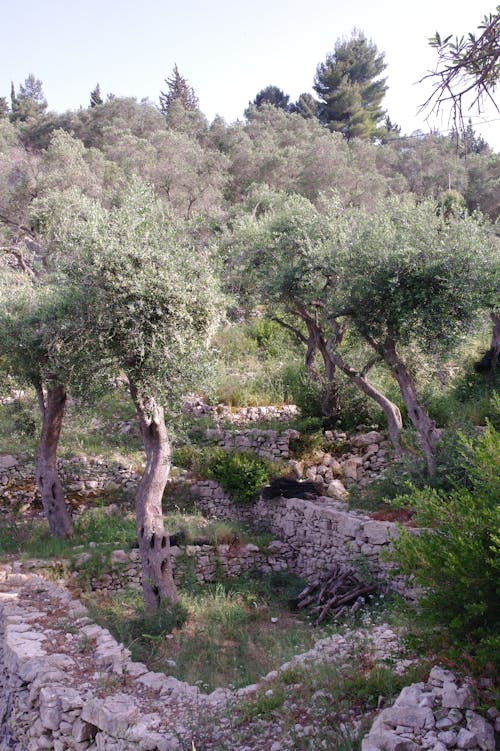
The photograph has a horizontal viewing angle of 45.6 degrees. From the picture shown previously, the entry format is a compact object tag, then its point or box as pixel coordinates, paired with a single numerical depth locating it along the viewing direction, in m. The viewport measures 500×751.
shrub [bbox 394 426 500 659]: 4.66
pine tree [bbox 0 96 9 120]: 53.43
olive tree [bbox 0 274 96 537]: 10.15
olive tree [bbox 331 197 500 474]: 12.36
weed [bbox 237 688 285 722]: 6.00
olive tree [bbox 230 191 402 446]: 14.76
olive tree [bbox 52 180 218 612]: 9.26
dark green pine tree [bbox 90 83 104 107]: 59.06
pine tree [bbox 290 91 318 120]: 57.28
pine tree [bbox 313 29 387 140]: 54.06
